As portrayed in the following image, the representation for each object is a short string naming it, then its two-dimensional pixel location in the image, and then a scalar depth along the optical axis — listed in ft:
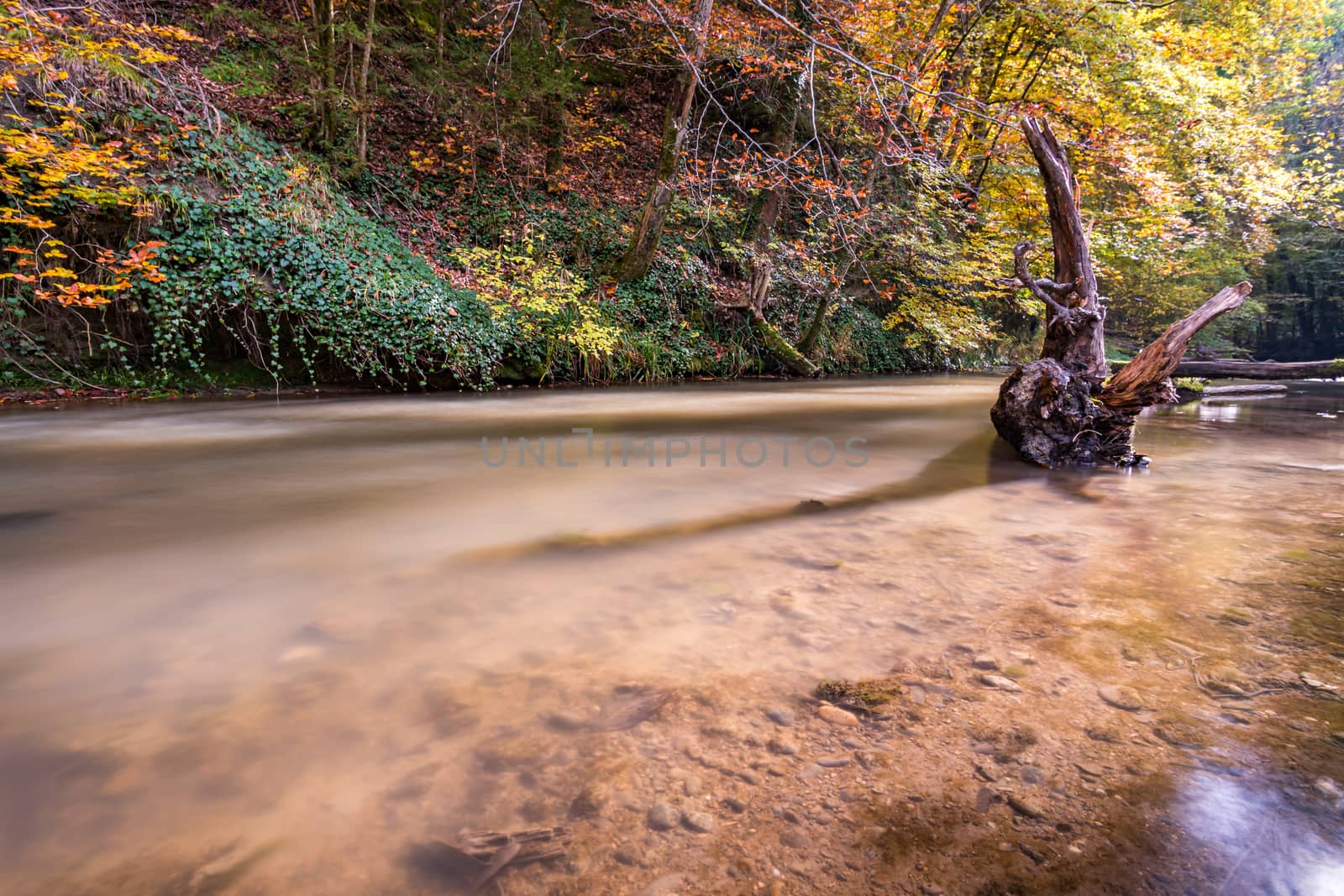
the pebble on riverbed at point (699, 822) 4.16
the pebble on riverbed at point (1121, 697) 5.47
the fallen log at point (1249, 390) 40.34
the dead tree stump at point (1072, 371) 17.53
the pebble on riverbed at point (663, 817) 4.19
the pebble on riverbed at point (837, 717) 5.28
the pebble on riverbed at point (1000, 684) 5.80
